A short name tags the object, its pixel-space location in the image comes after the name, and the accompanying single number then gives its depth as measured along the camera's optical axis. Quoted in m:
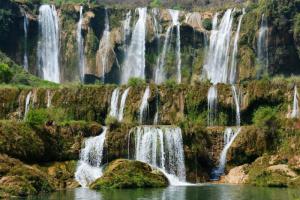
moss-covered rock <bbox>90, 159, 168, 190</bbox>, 51.28
